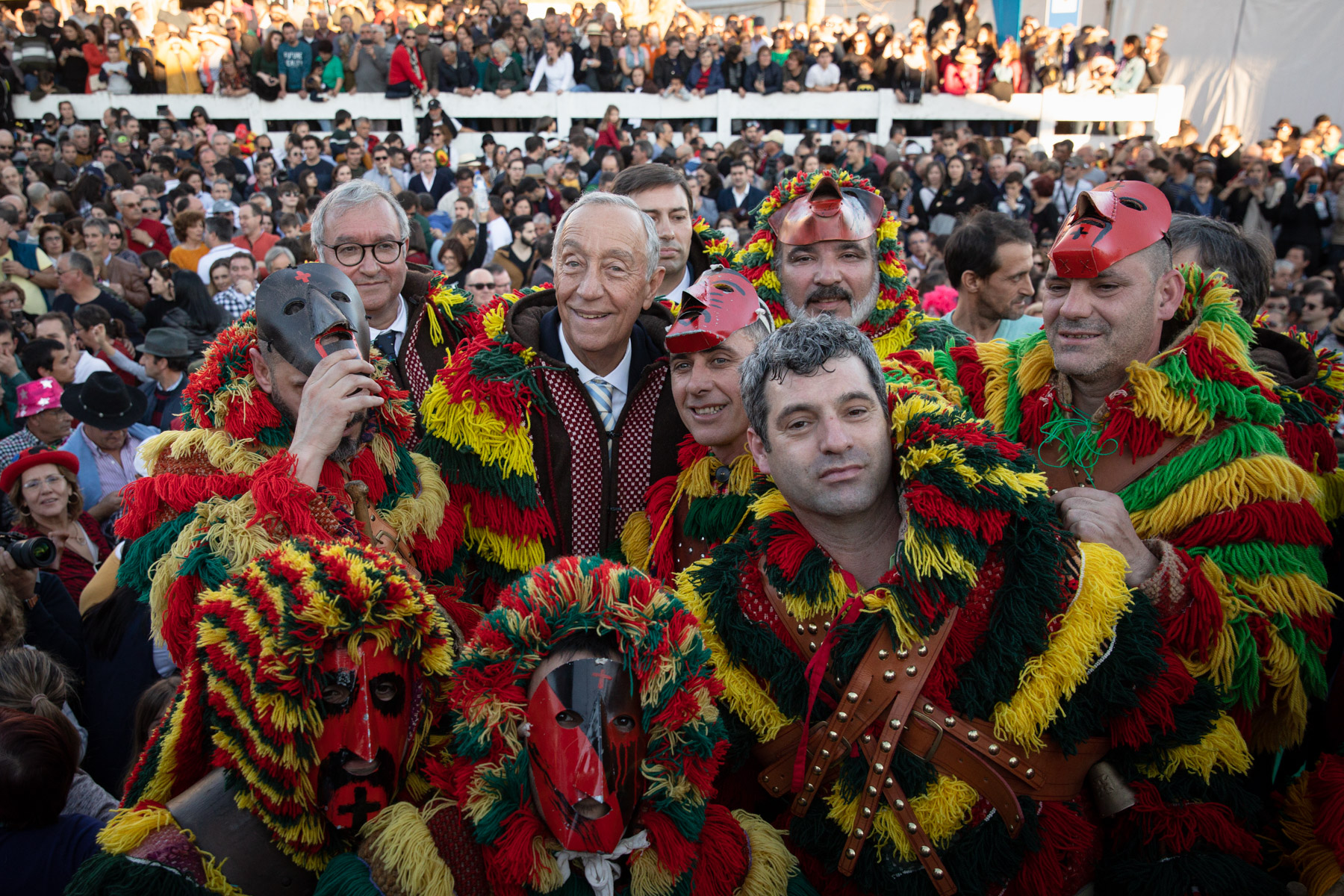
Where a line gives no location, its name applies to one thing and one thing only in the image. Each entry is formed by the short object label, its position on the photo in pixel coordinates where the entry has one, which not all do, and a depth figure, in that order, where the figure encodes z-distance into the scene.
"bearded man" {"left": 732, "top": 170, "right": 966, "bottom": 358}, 3.60
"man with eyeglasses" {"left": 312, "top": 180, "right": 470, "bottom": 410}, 3.48
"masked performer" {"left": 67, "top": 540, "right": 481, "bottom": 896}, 1.85
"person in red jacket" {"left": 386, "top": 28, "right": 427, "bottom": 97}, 16.14
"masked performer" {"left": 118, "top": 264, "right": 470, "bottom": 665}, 2.31
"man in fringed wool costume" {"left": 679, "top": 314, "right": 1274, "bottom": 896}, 2.20
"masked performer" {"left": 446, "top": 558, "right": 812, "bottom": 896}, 1.85
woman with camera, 4.14
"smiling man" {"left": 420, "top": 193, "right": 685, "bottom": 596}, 3.07
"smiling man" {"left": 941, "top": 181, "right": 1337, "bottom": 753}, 2.45
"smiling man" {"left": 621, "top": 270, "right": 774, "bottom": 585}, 2.77
